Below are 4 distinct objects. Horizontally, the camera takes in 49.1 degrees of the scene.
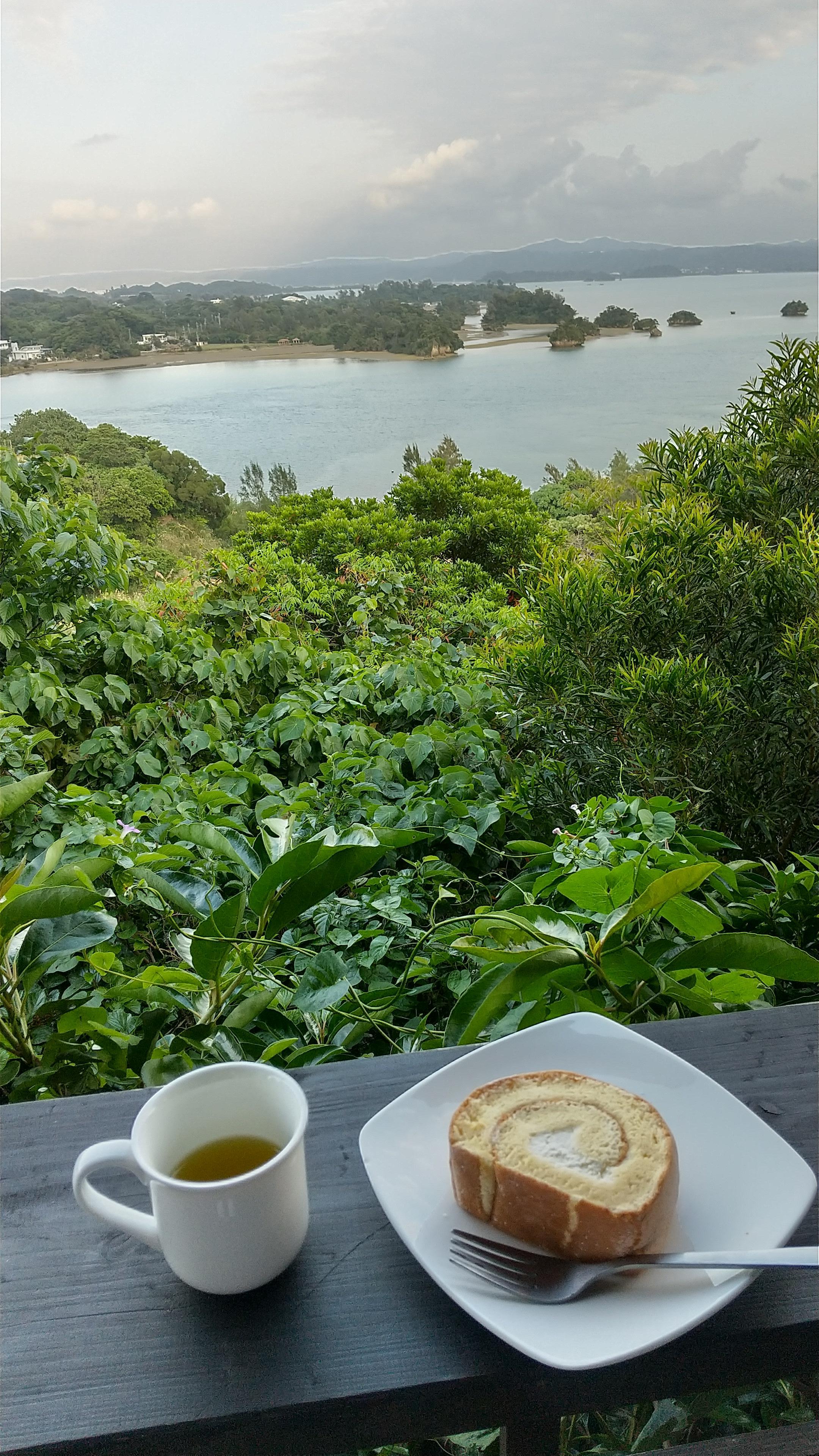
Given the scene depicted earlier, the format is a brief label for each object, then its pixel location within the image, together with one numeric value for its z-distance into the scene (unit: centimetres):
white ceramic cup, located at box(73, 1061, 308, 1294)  33
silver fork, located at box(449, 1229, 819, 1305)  32
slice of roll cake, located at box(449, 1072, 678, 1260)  34
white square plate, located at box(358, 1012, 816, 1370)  32
